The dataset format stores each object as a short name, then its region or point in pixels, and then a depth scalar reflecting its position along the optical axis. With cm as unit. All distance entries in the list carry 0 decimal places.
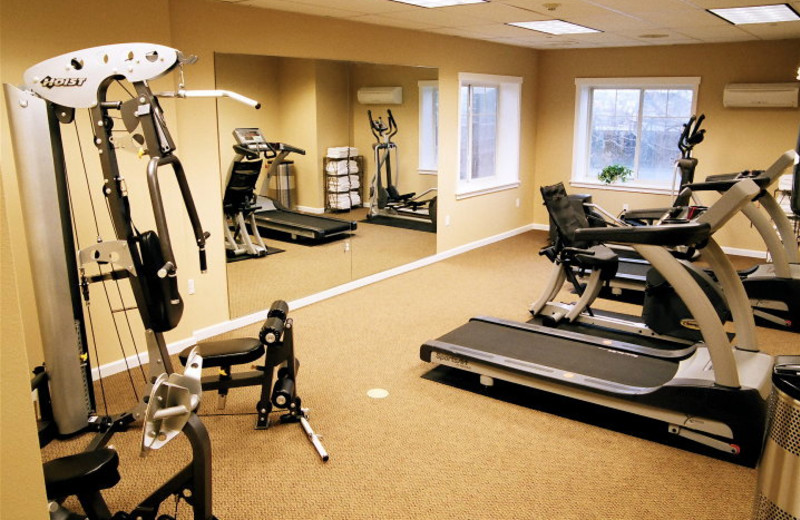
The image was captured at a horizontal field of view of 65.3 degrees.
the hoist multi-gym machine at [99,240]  237
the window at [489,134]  766
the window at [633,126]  789
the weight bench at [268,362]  334
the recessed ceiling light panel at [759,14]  484
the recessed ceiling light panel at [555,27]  579
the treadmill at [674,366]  316
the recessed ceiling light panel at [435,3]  463
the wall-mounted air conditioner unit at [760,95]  677
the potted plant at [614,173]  821
